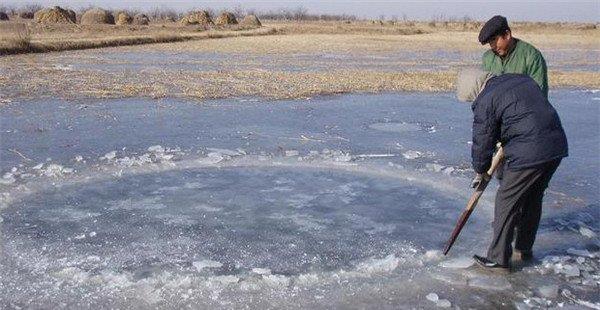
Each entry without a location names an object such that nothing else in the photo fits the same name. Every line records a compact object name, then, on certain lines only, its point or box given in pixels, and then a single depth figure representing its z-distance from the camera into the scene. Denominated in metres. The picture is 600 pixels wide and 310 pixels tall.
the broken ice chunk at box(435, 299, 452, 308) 4.49
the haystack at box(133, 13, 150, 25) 72.38
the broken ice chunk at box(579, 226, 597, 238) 6.04
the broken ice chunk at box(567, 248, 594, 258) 5.54
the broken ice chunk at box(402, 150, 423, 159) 9.05
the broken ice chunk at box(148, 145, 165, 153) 9.11
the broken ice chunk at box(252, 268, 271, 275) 4.95
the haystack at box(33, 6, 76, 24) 62.41
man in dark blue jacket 4.58
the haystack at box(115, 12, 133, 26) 70.57
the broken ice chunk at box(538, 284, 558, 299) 4.73
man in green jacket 5.04
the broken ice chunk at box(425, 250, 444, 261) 5.37
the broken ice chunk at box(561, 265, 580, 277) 5.11
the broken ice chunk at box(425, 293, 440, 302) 4.57
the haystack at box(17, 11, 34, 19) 88.18
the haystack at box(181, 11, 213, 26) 74.38
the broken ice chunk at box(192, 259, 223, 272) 5.06
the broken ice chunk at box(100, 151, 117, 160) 8.62
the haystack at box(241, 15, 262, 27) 76.59
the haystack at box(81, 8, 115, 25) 66.75
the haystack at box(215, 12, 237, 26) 77.31
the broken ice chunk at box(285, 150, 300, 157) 9.05
